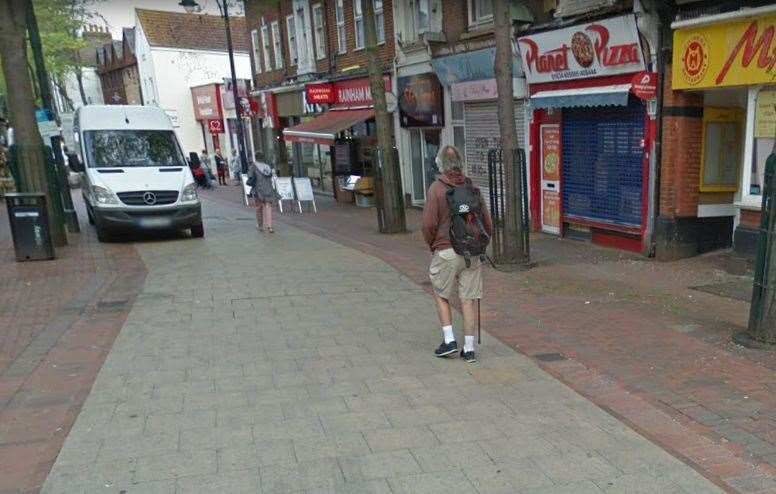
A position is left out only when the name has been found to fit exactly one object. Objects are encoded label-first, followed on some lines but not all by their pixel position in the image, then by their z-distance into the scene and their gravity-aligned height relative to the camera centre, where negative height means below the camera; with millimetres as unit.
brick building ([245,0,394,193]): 16234 +1850
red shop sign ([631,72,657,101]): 8070 +249
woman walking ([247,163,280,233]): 11461 -1044
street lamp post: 19602 +1571
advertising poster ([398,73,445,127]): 13680 +465
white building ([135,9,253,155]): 35750 +4944
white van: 10211 -520
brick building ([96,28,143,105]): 44562 +5976
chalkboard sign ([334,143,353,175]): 17733 -960
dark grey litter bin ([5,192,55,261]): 8430 -1093
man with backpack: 4371 -869
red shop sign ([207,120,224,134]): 30658 +519
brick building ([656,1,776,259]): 6926 -368
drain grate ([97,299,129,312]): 6227 -1730
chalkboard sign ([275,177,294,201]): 16159 -1572
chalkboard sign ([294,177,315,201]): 16281 -1678
